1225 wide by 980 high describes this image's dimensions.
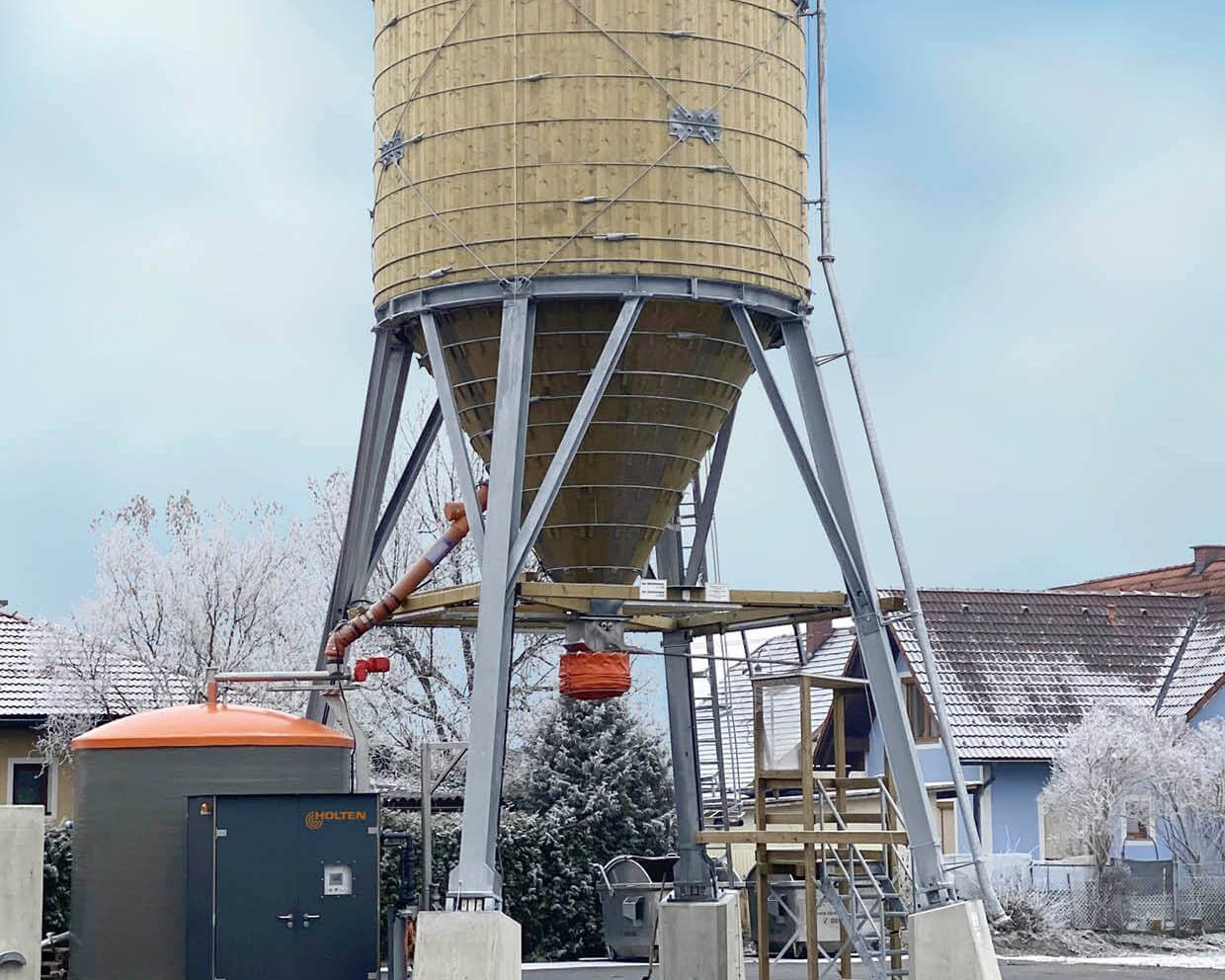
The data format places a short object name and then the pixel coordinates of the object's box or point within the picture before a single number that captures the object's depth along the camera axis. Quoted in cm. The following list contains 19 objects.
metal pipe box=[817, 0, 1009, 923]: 1988
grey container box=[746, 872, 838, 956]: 2591
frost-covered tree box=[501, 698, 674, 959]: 3353
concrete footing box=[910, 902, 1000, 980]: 1947
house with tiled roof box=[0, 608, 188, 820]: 3894
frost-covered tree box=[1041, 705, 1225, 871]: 3500
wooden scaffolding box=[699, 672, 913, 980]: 2319
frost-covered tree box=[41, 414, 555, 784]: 3881
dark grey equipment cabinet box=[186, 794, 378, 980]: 2025
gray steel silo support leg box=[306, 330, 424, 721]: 2211
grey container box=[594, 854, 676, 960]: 2714
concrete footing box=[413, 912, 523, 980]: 1852
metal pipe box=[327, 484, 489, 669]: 2191
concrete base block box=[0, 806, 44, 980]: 2009
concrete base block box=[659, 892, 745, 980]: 2438
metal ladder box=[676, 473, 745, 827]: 2444
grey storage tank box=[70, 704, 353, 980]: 2133
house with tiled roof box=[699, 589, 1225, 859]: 3831
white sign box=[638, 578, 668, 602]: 2045
